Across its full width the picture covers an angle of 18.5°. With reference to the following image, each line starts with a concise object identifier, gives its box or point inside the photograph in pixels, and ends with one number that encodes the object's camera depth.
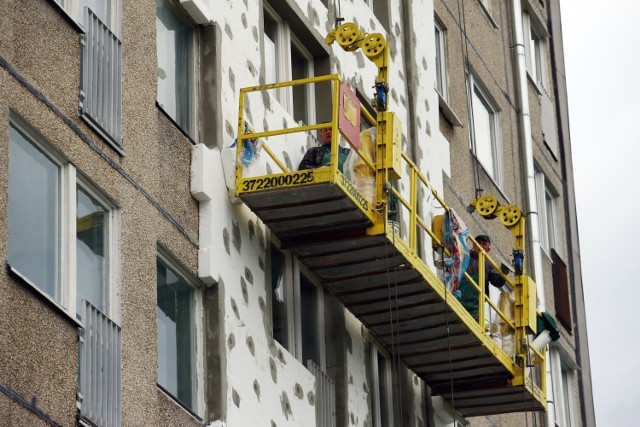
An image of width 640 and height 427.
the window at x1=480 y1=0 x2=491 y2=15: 36.78
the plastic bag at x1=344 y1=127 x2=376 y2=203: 22.86
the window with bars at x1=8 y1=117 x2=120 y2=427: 17.66
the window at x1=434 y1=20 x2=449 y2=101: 33.03
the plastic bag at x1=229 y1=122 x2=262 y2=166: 22.05
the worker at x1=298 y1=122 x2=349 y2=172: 22.70
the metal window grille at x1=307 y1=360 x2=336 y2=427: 23.91
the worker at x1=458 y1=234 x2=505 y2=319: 27.08
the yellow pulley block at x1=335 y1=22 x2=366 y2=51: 22.98
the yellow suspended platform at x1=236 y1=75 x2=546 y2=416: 21.86
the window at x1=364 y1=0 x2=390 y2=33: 29.37
